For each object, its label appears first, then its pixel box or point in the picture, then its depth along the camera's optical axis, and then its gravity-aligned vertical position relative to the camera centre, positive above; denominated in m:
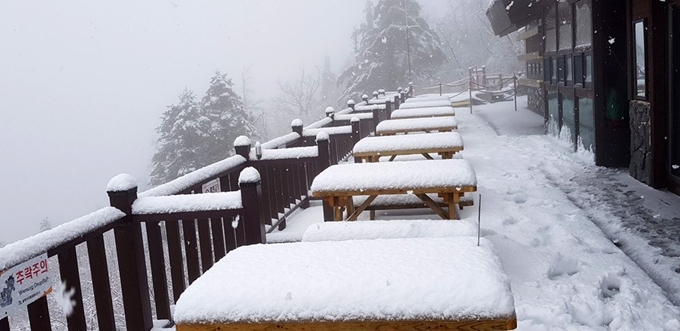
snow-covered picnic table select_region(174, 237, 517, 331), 2.29 -0.85
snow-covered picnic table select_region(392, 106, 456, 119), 13.14 -0.62
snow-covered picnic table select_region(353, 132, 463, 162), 7.89 -0.83
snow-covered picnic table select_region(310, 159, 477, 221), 5.41 -0.91
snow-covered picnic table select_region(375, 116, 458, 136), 10.50 -0.73
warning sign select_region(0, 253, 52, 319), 2.52 -0.78
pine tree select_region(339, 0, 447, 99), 43.94 +2.85
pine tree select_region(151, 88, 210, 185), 30.48 -2.05
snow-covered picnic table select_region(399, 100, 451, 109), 16.38 -0.52
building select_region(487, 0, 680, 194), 7.00 -0.14
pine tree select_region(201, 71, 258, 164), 31.02 -0.90
